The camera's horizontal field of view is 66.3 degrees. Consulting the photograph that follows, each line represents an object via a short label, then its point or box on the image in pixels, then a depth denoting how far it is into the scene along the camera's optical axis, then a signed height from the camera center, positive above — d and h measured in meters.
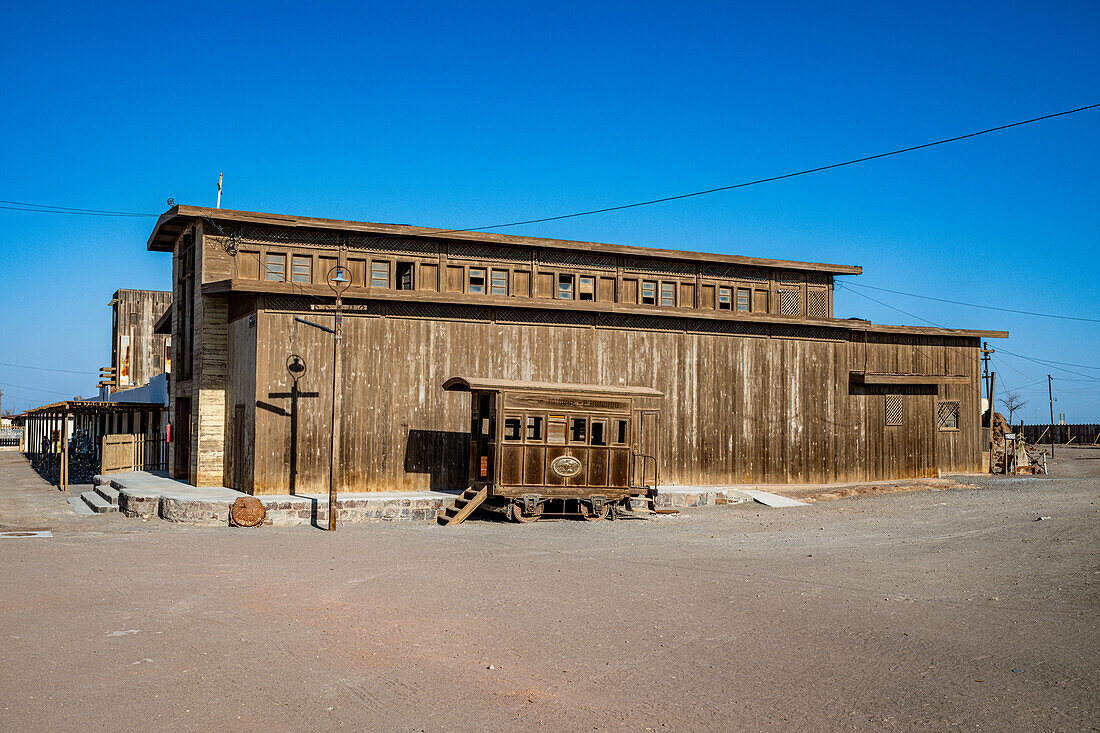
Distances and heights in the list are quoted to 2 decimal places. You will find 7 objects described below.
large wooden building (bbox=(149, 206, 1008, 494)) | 20.45 +1.43
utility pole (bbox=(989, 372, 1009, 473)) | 28.66 -0.17
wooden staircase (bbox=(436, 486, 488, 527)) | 18.11 -2.20
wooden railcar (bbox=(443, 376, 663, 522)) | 18.66 -0.88
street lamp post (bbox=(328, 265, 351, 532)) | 16.69 -0.22
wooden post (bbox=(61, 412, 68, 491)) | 25.29 -1.54
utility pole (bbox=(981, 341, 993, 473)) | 28.93 +0.91
